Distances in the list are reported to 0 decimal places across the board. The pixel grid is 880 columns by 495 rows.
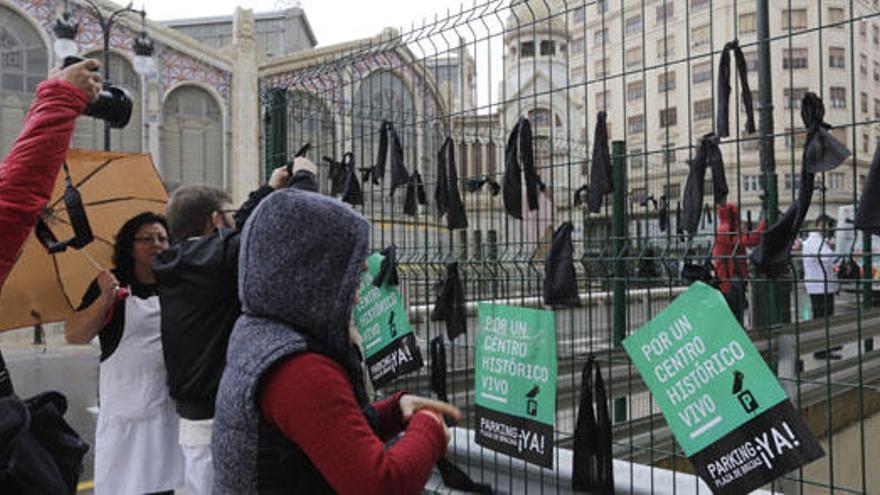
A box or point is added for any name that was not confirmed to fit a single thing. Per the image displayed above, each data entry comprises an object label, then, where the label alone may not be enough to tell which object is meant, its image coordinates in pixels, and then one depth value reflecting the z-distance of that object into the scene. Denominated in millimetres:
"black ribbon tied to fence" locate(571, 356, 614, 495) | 3182
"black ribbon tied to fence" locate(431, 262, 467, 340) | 4008
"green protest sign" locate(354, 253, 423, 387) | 4172
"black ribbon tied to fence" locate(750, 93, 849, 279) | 2486
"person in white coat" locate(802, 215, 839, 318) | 2573
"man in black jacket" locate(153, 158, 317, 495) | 2896
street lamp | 12477
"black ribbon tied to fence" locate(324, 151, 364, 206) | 4711
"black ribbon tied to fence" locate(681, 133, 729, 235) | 2959
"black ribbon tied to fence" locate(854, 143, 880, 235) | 2357
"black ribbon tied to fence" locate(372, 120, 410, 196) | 4492
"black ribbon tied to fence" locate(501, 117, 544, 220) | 3660
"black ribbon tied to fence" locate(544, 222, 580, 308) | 3369
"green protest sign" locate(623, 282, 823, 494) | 2547
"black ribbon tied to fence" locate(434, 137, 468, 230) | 4121
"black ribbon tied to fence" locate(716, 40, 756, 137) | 2895
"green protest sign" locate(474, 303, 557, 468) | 3307
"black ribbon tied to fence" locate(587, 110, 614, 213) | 3316
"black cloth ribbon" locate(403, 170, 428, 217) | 4500
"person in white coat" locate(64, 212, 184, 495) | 3342
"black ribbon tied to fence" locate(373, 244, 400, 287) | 4262
